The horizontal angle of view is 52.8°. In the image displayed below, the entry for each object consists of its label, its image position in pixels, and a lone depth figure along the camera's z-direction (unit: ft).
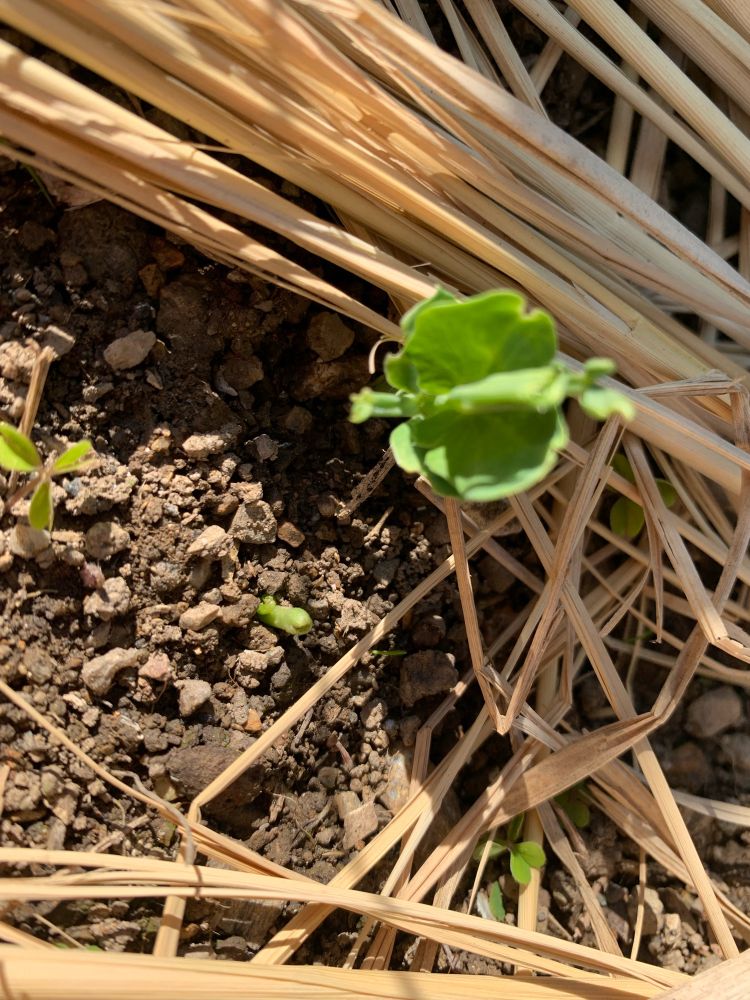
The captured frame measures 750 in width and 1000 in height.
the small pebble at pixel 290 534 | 0.68
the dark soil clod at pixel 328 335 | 0.67
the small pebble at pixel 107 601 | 0.61
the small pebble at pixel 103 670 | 0.61
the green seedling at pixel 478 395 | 0.37
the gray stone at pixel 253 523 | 0.65
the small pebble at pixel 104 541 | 0.61
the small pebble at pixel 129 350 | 0.62
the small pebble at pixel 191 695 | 0.63
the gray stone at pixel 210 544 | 0.63
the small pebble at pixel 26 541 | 0.59
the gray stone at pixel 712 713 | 0.83
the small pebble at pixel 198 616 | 0.63
